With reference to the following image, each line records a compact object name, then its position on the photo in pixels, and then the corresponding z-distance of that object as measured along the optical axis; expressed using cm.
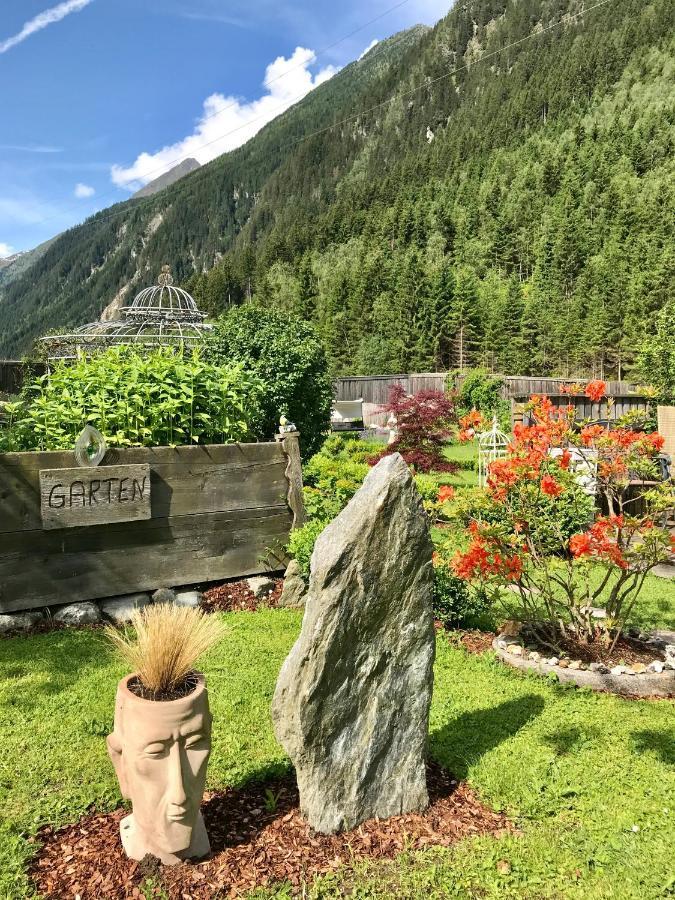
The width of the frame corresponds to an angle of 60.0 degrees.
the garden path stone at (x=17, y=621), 404
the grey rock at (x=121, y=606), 435
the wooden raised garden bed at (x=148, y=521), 406
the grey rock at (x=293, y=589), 491
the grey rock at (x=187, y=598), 457
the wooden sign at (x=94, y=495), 409
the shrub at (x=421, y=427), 1152
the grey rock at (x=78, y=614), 422
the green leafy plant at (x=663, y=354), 1600
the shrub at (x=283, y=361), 851
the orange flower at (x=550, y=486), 383
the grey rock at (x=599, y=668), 389
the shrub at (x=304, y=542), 474
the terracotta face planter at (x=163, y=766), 198
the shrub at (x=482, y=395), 2433
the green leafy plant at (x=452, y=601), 489
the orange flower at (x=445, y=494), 448
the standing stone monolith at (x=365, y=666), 227
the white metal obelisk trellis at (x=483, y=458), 927
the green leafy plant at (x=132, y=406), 451
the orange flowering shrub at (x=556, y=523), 392
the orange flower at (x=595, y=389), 423
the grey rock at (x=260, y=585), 494
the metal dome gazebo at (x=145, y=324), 1412
